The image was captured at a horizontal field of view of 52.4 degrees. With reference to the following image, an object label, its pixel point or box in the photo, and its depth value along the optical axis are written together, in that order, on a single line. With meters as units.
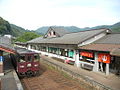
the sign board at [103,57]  10.94
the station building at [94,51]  11.30
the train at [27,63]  10.86
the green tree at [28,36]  57.91
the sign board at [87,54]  12.83
